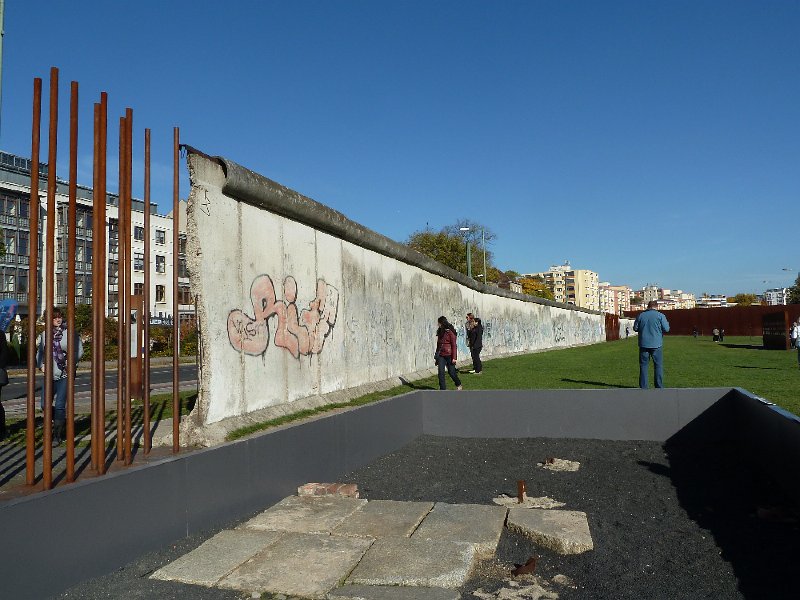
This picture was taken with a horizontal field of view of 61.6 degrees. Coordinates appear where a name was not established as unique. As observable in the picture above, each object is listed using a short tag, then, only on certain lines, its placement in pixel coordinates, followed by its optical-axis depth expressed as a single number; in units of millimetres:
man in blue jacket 11359
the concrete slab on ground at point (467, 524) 5074
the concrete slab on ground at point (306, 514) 5484
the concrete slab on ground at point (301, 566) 4176
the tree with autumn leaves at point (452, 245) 60719
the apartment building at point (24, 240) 40500
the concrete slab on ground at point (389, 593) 4035
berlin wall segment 6664
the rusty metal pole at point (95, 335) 4695
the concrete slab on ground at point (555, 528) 4980
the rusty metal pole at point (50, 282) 4137
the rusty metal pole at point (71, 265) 4348
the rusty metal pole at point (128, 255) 5043
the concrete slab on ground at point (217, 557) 4352
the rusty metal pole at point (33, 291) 4133
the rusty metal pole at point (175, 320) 5434
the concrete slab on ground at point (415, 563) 4289
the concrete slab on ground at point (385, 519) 5328
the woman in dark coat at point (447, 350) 12422
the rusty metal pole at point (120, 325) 5043
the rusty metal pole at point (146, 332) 5320
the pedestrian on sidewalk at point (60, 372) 7441
